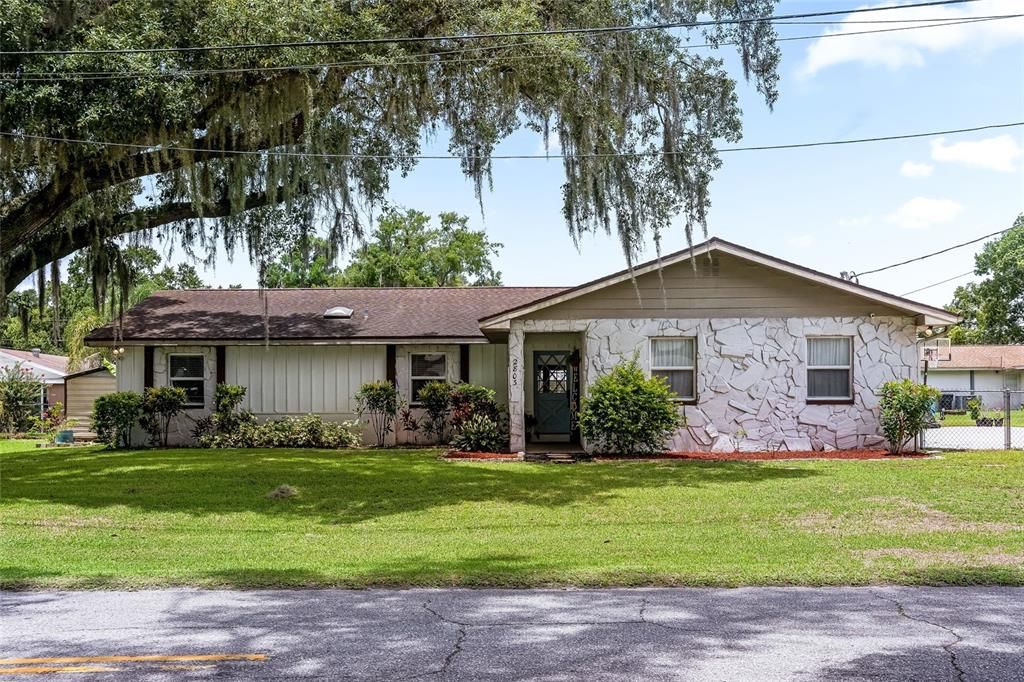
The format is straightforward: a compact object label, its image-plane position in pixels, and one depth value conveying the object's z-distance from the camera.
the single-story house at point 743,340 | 17.52
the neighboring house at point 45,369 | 30.08
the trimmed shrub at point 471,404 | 19.00
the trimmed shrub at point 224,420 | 20.41
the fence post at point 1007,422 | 18.67
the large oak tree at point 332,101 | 12.45
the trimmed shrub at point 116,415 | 20.22
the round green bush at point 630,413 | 16.98
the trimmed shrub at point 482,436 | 18.39
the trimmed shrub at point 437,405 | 20.38
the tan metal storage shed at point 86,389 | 25.69
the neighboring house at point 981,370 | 48.38
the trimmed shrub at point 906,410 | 17.05
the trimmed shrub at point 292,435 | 20.27
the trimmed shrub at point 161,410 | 20.39
